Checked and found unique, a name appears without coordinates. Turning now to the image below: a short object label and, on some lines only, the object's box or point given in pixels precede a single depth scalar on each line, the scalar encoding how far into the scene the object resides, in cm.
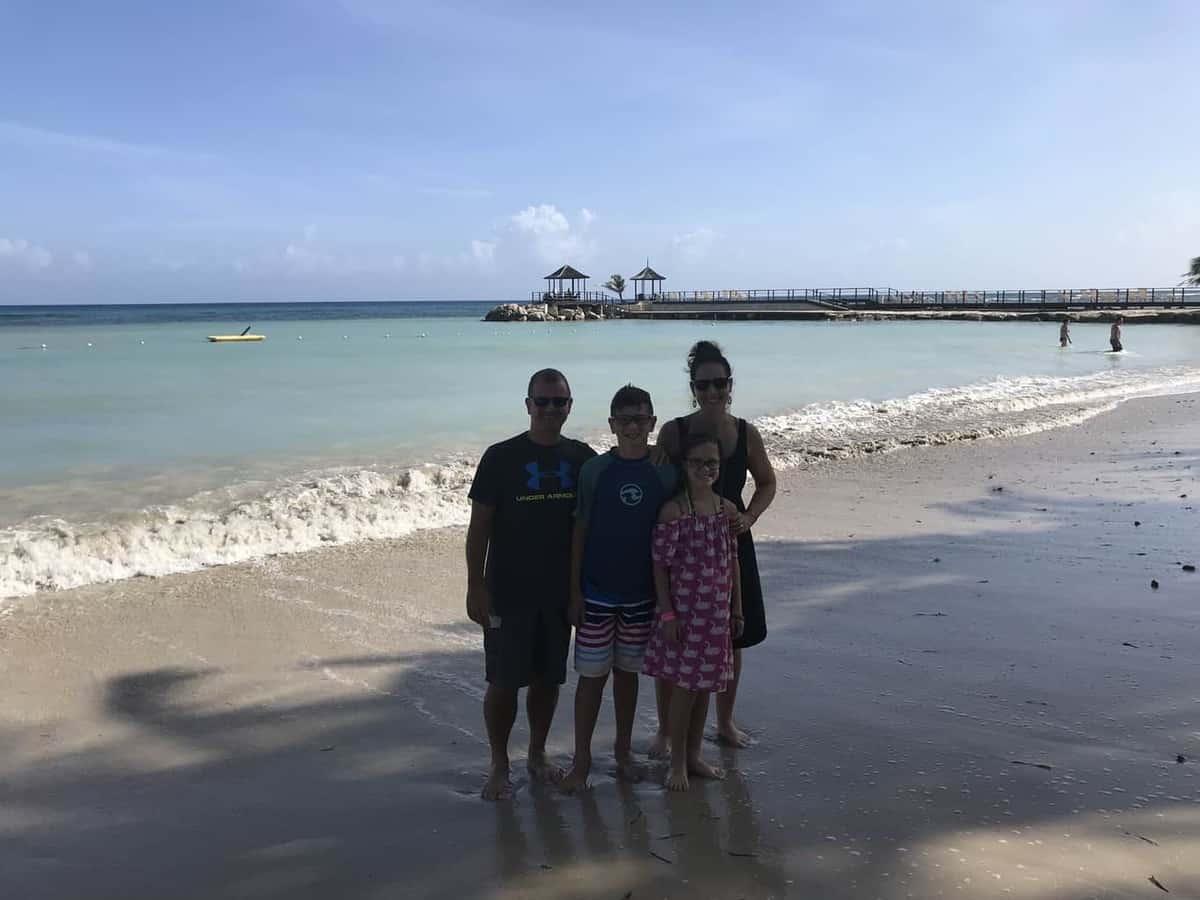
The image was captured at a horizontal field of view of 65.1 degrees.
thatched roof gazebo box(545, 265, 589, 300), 8894
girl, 338
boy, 340
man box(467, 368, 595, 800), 346
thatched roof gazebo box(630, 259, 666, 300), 9031
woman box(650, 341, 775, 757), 370
